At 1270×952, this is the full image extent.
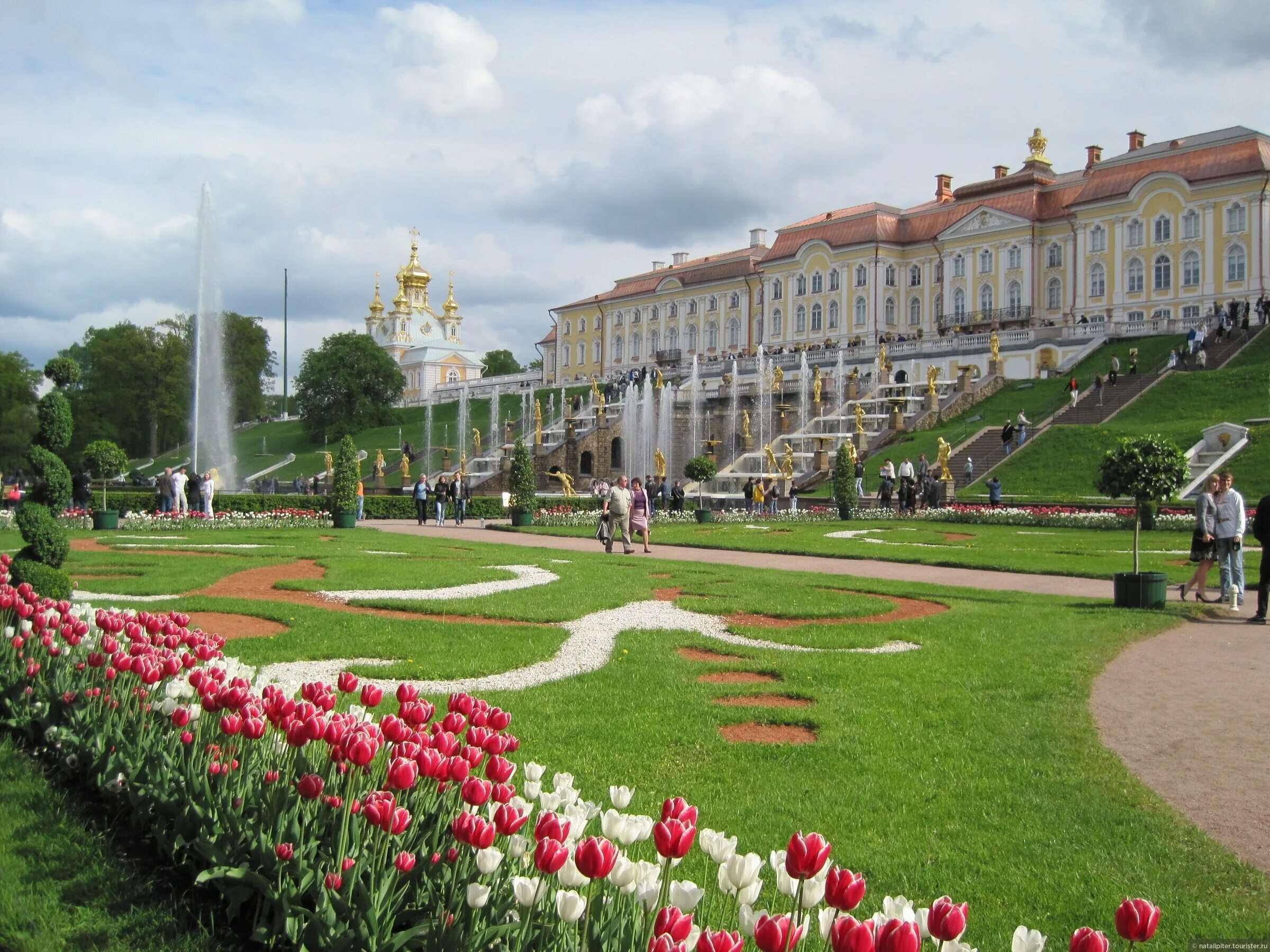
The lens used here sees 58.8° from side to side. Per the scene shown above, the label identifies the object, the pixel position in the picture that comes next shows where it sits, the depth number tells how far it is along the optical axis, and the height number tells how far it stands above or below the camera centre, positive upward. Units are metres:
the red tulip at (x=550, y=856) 2.75 -0.94
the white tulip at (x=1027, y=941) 2.41 -1.00
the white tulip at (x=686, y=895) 2.77 -1.04
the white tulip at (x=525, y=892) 2.87 -1.06
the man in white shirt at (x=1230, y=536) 13.06 -0.75
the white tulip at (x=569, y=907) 2.71 -1.04
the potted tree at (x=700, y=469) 38.53 +0.19
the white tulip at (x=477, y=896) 2.96 -1.11
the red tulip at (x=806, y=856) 2.70 -0.92
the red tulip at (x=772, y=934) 2.42 -0.99
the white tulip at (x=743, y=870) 2.74 -0.97
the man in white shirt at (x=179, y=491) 28.91 -0.40
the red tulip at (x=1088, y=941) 2.37 -0.99
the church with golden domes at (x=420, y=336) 114.19 +14.79
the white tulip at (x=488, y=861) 2.96 -1.02
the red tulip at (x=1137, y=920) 2.44 -0.97
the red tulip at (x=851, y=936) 2.37 -0.98
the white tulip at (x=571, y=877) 2.90 -1.04
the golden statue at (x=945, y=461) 33.44 +0.37
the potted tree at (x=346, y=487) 28.39 -0.31
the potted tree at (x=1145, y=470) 13.92 +0.04
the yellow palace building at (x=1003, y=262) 54.44 +12.36
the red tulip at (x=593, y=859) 2.68 -0.92
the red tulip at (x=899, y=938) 2.31 -0.96
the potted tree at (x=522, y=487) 29.02 -0.31
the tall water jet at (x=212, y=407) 38.25 +2.57
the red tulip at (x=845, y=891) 2.49 -0.93
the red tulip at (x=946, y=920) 2.44 -0.97
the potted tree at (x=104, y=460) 29.03 +0.42
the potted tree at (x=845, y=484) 29.91 -0.27
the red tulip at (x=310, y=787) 3.62 -1.00
